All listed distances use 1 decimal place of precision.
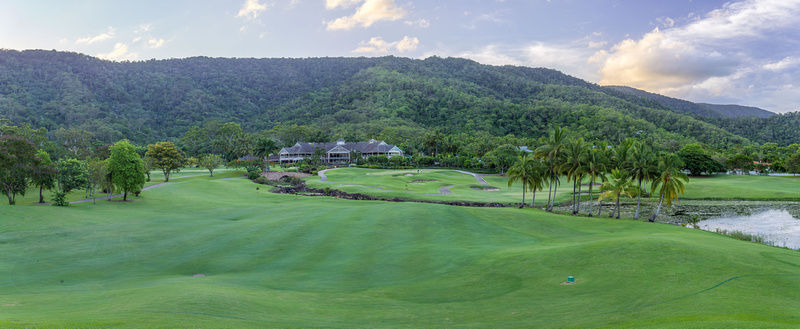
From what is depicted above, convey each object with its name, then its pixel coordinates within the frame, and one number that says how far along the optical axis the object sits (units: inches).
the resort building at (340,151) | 5605.3
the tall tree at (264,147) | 4601.4
